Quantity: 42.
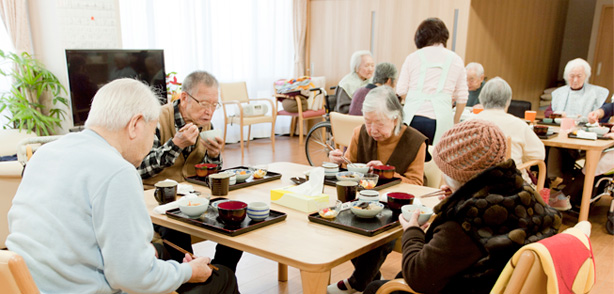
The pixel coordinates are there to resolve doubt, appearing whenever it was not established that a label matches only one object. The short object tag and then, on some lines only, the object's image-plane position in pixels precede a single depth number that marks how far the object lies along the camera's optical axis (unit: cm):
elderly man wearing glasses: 213
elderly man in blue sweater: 108
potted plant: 396
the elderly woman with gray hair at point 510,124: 290
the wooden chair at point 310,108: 629
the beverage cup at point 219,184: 185
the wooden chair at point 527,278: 103
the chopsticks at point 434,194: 177
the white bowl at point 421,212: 145
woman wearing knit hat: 116
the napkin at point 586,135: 330
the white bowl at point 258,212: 155
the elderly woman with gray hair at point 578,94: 418
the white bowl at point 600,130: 344
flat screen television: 393
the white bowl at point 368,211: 158
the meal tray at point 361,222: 148
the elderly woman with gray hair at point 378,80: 396
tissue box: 169
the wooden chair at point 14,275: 90
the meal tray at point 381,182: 203
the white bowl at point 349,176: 201
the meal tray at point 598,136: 335
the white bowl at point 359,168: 219
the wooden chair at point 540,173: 284
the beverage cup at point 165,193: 175
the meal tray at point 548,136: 332
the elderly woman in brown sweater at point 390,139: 234
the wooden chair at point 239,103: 581
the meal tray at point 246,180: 199
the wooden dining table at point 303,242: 129
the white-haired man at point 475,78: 480
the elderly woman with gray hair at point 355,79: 460
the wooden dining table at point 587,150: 315
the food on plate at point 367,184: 198
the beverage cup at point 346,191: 179
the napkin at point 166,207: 167
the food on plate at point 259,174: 213
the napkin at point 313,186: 179
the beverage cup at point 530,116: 388
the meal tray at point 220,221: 147
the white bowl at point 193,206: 156
